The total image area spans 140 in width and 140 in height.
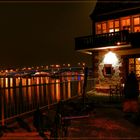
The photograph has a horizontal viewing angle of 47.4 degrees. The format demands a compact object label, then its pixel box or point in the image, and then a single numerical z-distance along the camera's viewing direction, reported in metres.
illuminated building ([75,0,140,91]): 11.89
